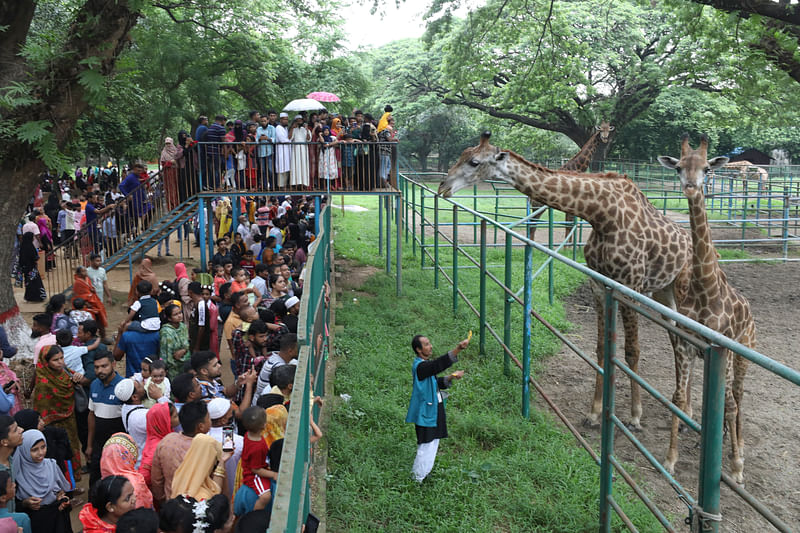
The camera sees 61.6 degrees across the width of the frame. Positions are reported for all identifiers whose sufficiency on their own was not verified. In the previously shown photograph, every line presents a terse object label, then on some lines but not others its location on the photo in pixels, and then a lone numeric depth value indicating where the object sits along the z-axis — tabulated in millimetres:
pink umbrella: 17284
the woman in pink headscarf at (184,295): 8195
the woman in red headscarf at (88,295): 8578
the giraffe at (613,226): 6156
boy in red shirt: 3742
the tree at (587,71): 21409
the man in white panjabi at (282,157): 11555
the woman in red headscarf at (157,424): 4555
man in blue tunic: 5086
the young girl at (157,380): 5152
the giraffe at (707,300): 5309
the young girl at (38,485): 4387
